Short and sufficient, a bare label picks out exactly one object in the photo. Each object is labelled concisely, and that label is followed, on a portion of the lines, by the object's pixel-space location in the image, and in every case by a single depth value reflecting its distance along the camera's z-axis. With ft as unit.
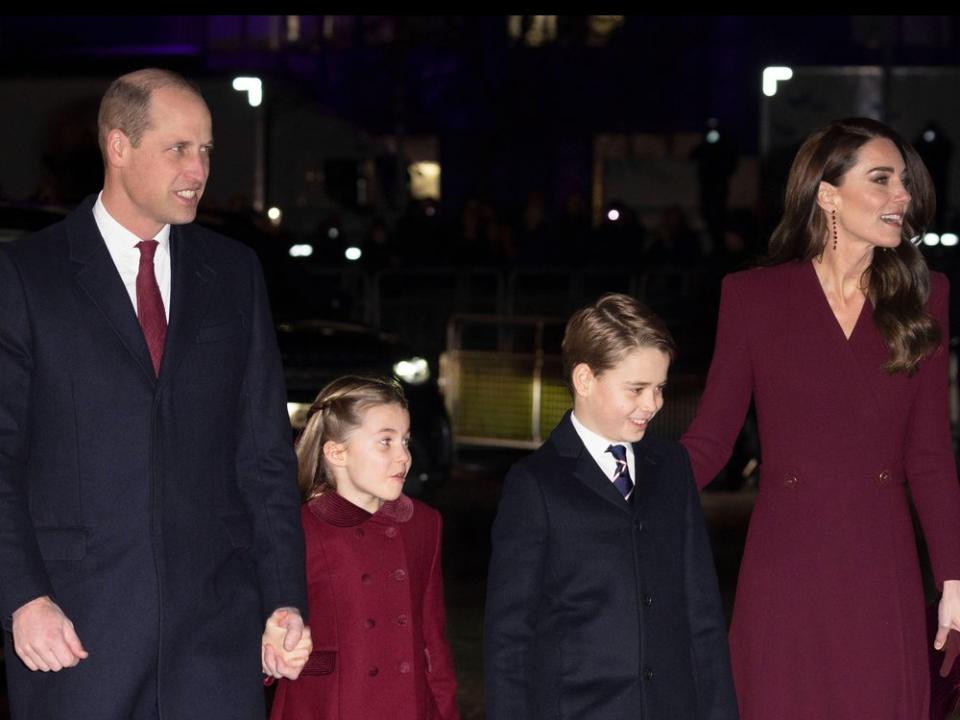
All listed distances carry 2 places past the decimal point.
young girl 32.71
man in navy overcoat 27.17
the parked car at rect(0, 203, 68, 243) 60.49
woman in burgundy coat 32.99
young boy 30.32
